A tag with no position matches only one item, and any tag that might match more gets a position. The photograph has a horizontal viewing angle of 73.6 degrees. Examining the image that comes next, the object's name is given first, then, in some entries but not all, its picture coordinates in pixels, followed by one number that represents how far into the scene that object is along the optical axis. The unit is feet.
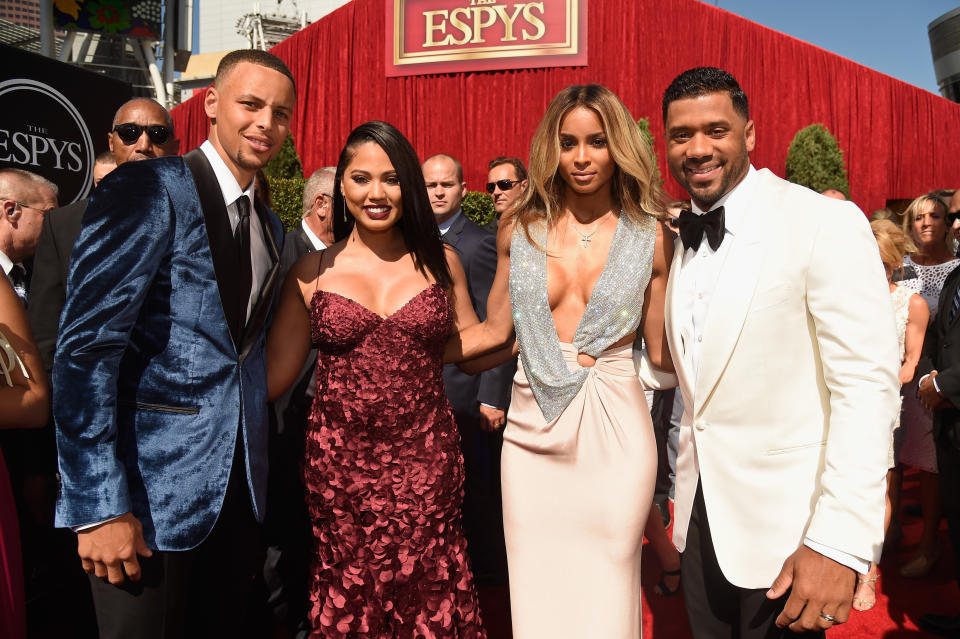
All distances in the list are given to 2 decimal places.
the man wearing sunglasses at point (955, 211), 10.82
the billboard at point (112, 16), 70.79
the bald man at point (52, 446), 7.92
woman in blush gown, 6.81
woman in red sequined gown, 7.23
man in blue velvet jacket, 5.09
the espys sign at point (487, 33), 48.96
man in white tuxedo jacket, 4.83
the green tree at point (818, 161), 44.09
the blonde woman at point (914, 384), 12.28
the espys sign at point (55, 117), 14.70
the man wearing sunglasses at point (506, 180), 16.51
